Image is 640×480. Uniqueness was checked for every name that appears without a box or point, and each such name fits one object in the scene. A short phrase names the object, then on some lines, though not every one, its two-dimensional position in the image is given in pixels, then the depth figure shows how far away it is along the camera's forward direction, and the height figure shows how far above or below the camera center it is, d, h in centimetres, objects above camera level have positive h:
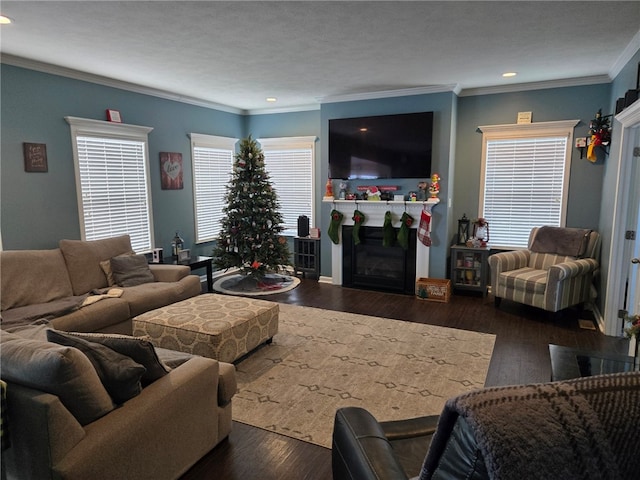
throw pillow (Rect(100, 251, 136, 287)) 421 -83
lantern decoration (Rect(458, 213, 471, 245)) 565 -52
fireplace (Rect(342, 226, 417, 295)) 566 -103
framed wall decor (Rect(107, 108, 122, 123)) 479 +90
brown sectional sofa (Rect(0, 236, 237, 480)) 156 -100
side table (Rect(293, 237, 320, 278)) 638 -101
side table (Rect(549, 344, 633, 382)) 231 -103
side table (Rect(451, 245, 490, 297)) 535 -102
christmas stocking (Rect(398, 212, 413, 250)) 550 -49
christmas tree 579 -44
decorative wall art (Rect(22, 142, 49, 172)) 402 +34
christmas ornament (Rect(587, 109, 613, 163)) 458 +69
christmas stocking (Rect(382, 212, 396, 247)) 560 -56
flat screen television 536 +62
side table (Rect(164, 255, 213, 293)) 530 -94
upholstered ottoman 307 -107
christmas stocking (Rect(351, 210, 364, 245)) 581 -45
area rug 277 -148
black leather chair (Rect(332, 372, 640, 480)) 65 -40
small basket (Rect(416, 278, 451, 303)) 524 -128
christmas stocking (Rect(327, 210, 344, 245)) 594 -49
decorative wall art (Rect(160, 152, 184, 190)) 566 +30
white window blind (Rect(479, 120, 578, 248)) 514 +18
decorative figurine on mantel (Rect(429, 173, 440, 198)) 532 +7
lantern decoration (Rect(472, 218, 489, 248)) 547 -55
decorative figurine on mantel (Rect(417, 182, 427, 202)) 543 +1
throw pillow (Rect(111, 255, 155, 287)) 424 -85
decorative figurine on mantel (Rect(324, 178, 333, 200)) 600 +1
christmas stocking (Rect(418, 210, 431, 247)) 538 -50
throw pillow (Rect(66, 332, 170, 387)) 190 -74
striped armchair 435 -89
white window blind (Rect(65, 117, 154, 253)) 459 +13
